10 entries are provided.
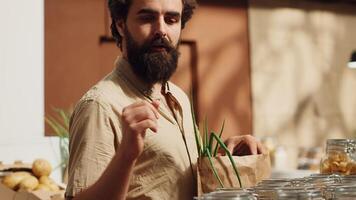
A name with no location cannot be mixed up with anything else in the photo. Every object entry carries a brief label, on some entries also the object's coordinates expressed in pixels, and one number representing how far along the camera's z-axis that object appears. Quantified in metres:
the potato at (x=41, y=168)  2.42
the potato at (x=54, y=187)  2.32
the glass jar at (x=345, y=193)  1.03
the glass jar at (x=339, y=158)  1.49
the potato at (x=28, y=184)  2.29
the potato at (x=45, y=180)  2.37
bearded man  1.25
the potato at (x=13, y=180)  2.28
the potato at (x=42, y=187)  2.29
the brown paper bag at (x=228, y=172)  1.31
